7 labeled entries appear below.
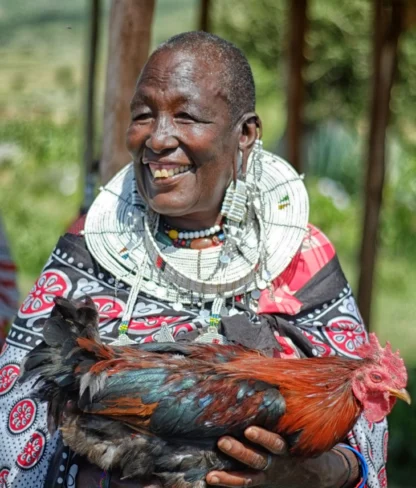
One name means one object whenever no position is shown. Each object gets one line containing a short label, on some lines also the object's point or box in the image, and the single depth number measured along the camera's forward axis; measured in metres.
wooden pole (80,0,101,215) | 5.04
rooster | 2.57
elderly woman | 3.00
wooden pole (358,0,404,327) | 5.80
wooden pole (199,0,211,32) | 6.27
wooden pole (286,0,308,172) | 6.39
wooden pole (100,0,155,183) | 3.87
